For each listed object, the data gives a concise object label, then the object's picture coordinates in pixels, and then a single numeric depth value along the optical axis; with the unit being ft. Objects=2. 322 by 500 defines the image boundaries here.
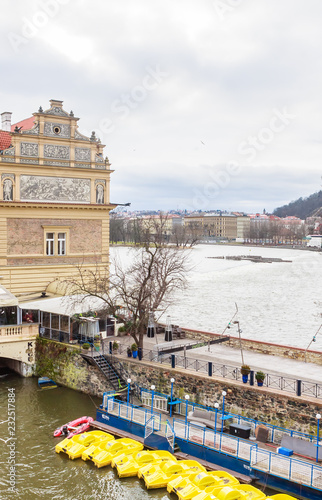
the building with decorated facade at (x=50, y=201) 94.32
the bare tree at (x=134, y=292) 77.41
